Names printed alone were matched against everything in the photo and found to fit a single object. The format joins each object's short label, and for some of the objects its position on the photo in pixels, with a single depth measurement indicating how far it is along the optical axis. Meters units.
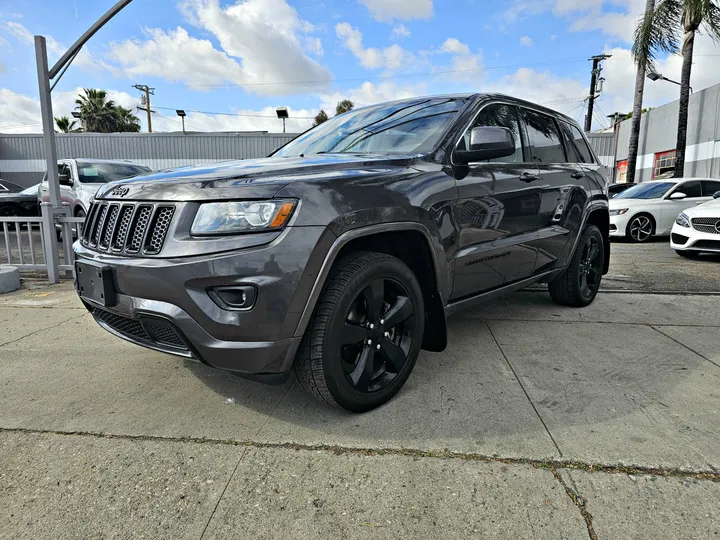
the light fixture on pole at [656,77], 16.70
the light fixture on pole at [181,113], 36.63
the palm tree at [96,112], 39.62
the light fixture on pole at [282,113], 31.61
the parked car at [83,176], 9.17
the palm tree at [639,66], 15.75
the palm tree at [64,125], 41.62
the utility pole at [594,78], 26.61
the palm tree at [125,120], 40.69
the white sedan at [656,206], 10.38
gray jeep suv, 2.08
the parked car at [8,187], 12.88
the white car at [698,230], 7.75
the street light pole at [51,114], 6.20
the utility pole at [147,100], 42.12
